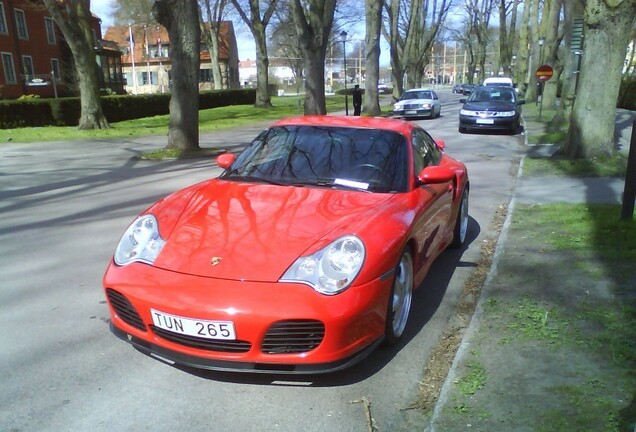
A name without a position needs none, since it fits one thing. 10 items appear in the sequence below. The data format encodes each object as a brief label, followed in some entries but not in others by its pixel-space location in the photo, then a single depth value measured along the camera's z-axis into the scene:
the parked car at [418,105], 25.94
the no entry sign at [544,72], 24.86
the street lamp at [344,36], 28.01
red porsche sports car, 2.89
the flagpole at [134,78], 61.72
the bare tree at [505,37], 49.61
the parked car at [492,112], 18.11
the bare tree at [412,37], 38.88
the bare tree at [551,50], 26.20
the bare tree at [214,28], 39.88
